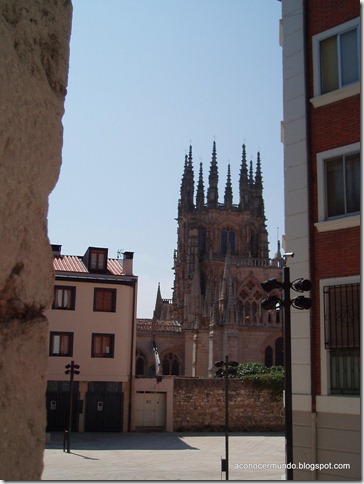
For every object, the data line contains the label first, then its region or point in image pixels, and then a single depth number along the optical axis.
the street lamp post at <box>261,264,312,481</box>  8.53
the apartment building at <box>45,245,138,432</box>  31.36
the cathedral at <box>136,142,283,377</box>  58.97
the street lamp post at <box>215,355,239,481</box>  16.80
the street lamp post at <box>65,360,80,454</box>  23.66
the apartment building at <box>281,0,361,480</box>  10.02
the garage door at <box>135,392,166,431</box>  33.41
